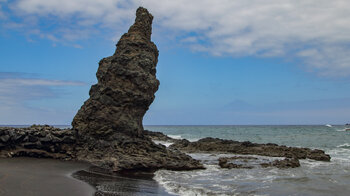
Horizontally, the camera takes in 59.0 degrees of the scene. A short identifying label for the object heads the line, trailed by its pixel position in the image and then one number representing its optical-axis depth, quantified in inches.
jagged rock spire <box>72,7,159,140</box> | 731.4
